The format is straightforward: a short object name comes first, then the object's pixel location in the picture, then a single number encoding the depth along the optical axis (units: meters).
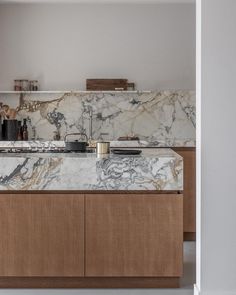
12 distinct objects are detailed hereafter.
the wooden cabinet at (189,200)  5.57
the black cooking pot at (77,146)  4.40
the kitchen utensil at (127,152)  4.10
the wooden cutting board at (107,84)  6.44
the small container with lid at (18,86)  6.50
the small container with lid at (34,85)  6.52
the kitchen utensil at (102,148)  4.09
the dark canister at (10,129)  6.30
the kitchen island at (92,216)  3.77
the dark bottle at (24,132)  6.48
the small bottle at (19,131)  6.42
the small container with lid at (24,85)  6.50
